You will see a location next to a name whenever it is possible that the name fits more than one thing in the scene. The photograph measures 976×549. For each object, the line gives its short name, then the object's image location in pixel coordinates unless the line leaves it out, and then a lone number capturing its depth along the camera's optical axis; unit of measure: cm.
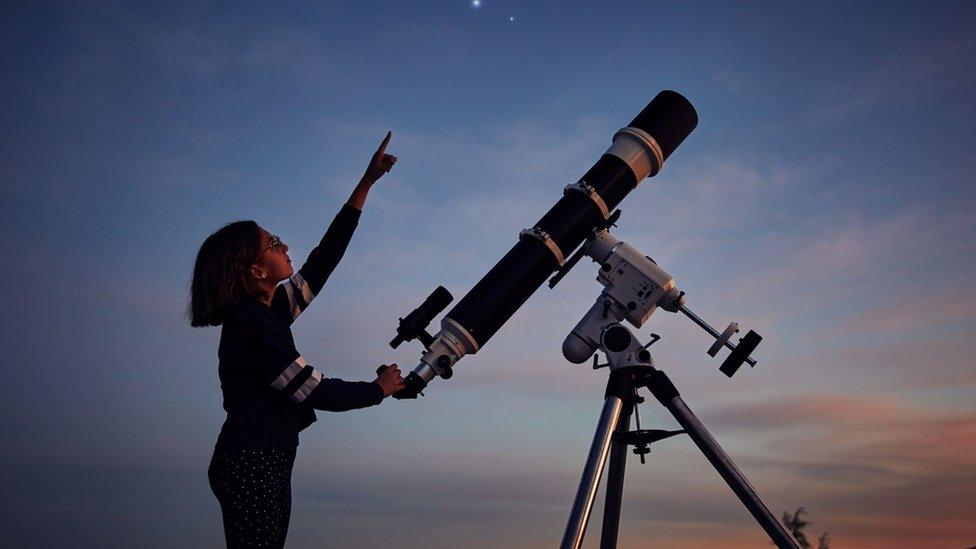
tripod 407
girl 346
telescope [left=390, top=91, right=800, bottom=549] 439
